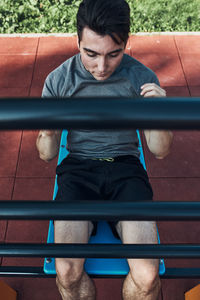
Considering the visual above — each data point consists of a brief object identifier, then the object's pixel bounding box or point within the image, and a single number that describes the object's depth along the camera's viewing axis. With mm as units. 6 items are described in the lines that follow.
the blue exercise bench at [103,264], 1348
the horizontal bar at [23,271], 1577
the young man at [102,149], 1328
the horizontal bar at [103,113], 516
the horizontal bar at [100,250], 827
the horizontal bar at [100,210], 674
